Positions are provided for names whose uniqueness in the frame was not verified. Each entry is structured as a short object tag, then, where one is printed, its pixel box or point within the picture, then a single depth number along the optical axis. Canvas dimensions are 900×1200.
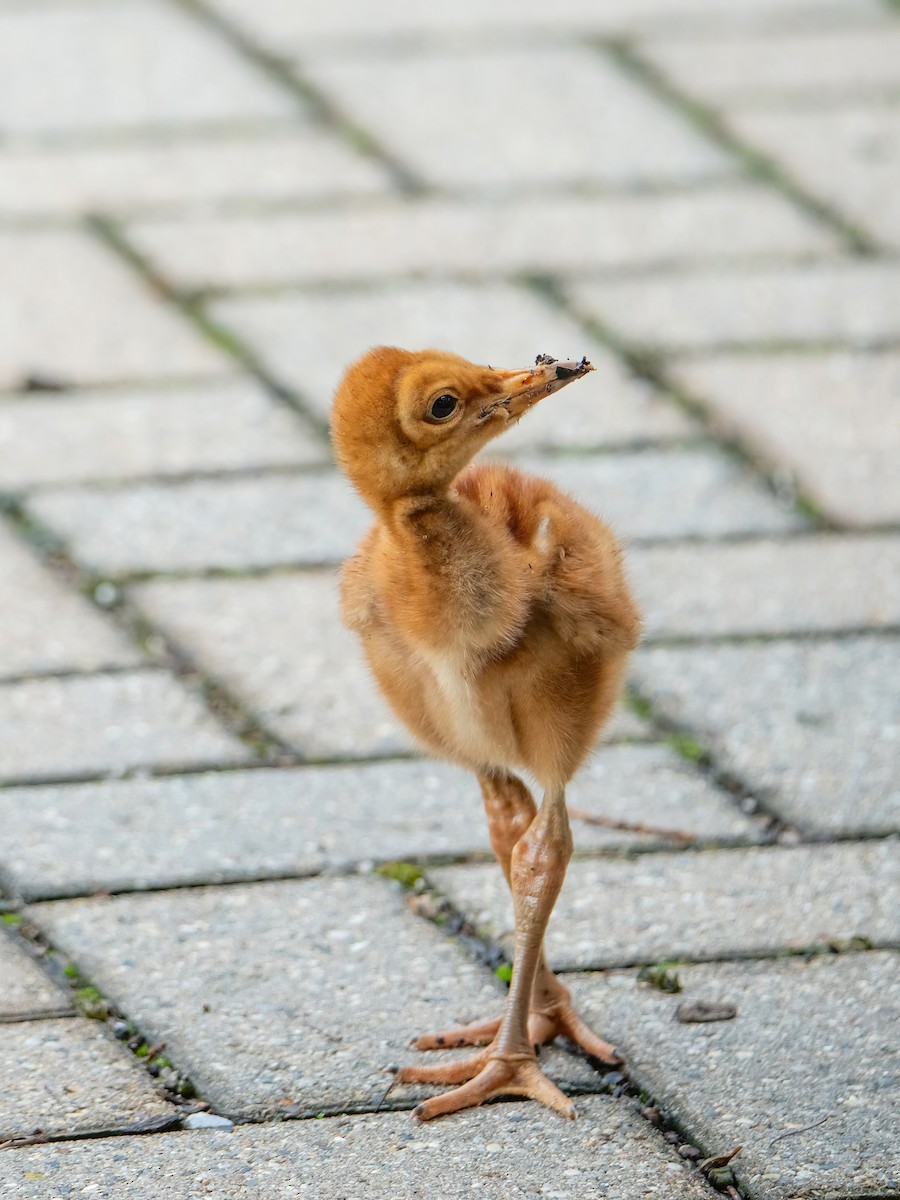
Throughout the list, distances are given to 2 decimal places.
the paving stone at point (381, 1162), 5.11
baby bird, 5.21
